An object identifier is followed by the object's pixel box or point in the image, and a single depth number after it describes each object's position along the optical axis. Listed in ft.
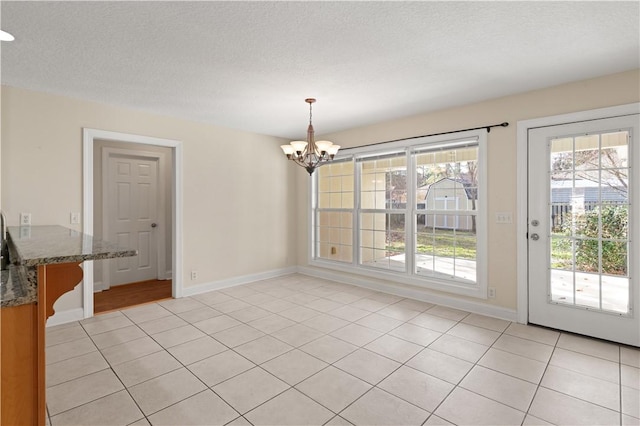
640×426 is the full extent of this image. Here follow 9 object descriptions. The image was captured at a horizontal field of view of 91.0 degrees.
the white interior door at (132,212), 16.26
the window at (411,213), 12.48
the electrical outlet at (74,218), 11.35
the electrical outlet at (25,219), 10.25
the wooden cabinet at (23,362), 3.80
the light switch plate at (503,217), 11.35
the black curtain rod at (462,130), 11.37
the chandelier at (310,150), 11.02
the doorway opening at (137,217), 14.05
